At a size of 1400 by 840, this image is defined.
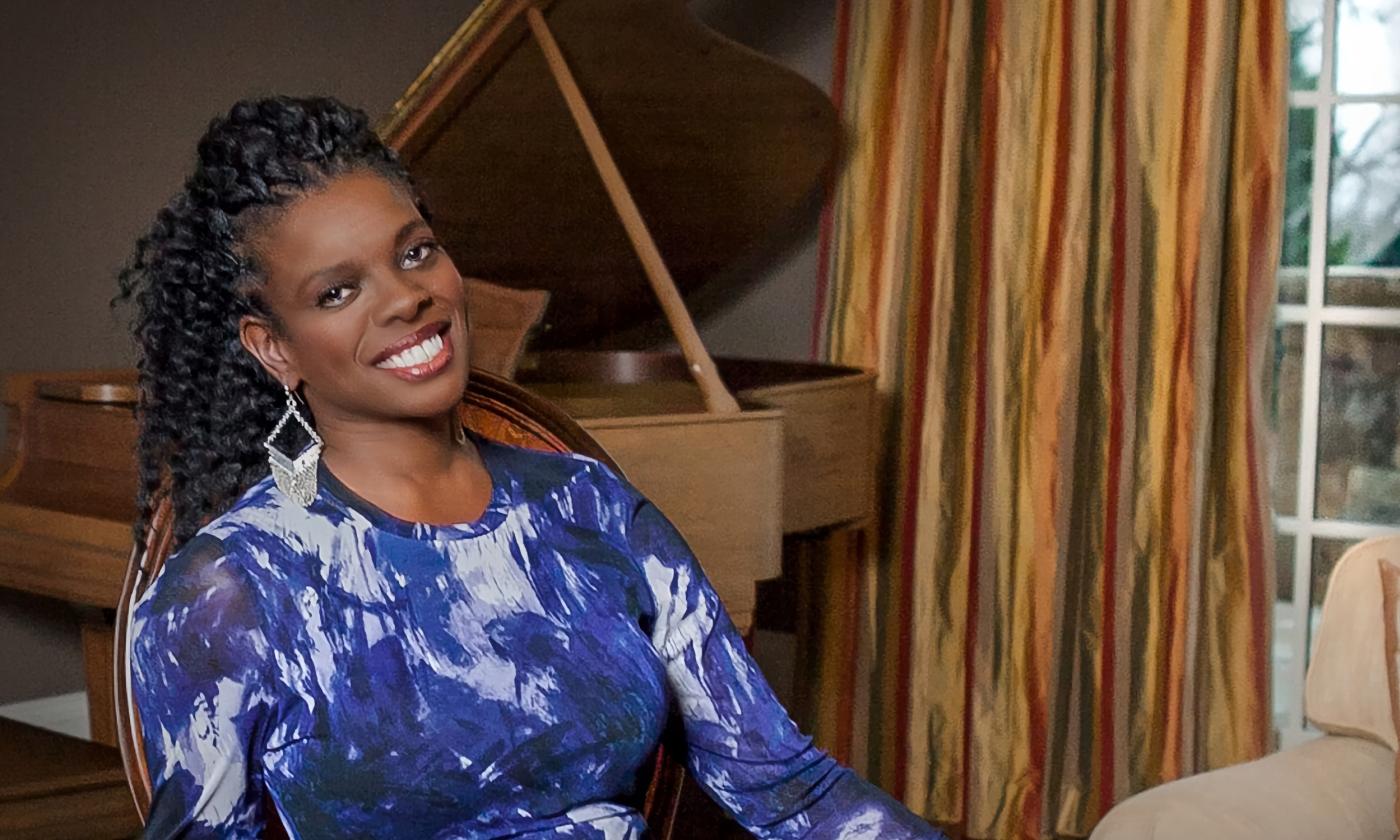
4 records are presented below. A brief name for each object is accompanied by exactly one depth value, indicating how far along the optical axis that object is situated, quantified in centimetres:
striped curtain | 323
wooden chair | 144
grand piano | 269
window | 348
